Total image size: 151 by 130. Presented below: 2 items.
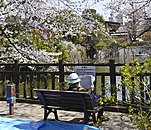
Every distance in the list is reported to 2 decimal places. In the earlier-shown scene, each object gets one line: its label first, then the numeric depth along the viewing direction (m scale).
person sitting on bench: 6.08
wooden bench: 5.68
